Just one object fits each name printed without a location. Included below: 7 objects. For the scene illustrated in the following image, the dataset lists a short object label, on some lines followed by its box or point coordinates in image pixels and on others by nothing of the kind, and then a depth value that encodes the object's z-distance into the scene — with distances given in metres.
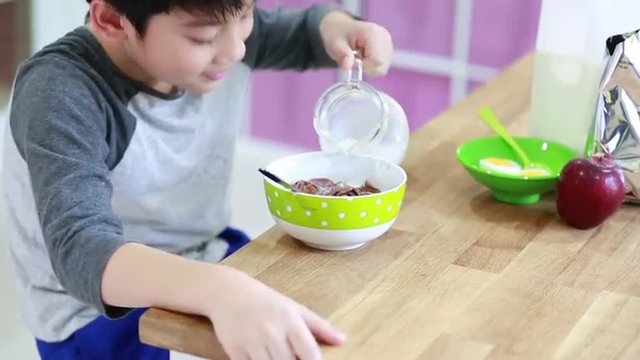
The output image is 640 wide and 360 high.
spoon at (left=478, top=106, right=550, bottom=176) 1.26
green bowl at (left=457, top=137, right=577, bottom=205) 1.20
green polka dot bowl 1.06
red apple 1.14
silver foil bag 1.18
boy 0.93
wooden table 0.93
